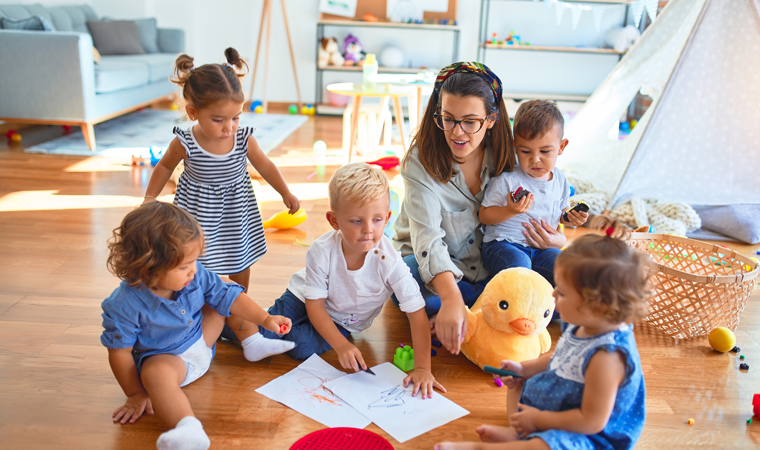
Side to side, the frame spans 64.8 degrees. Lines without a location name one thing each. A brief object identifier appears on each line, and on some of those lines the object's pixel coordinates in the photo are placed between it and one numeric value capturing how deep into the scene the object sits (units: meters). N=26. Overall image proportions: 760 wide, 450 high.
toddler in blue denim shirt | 1.01
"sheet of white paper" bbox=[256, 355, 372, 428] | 1.09
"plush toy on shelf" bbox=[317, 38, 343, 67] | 4.70
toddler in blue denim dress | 0.83
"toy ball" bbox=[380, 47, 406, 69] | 4.70
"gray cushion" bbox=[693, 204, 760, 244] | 2.17
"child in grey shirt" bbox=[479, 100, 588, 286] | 1.45
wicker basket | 1.38
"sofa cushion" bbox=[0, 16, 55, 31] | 3.25
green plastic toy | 1.27
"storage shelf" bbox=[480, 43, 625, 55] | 4.54
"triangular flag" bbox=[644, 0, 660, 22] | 2.74
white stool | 3.30
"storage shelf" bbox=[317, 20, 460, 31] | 4.64
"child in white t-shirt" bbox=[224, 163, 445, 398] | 1.17
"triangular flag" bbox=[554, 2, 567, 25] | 3.14
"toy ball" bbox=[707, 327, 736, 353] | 1.39
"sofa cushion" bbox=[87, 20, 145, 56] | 4.14
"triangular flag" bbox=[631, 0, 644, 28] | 2.74
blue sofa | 3.10
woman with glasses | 1.34
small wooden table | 2.97
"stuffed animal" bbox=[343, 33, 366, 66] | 4.71
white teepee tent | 2.27
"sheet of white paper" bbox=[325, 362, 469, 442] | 1.08
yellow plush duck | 1.24
